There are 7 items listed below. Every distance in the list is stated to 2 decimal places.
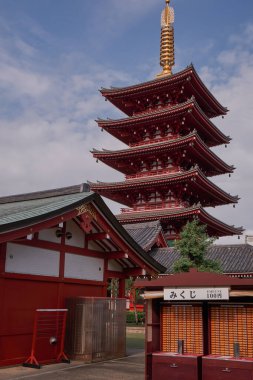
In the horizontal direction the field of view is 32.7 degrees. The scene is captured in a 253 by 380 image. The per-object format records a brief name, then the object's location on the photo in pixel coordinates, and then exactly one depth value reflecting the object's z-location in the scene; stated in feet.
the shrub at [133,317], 125.18
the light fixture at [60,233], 49.55
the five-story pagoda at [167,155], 115.65
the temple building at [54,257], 42.32
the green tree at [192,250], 69.82
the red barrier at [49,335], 44.98
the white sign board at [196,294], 29.09
